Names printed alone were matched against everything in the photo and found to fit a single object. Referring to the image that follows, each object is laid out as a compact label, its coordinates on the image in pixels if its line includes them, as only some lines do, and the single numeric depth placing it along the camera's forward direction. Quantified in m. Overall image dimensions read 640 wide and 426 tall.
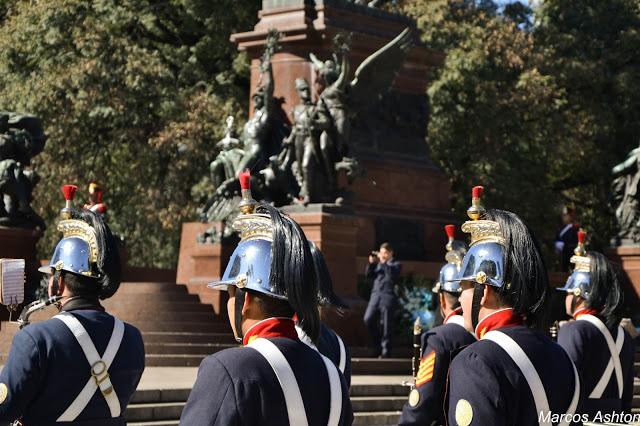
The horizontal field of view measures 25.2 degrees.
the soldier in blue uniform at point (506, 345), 5.09
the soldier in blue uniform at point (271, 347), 4.50
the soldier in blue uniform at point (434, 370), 7.05
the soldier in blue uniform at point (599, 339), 8.43
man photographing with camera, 18.47
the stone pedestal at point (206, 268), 20.17
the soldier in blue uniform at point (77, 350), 6.01
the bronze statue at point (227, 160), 22.34
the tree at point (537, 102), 32.59
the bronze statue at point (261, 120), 21.97
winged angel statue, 20.59
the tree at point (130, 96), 29.97
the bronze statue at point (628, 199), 26.16
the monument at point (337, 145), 20.59
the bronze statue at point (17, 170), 21.25
